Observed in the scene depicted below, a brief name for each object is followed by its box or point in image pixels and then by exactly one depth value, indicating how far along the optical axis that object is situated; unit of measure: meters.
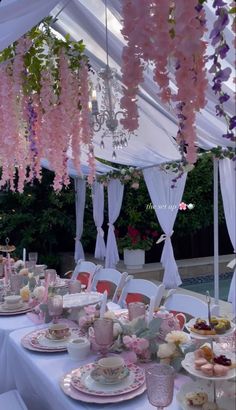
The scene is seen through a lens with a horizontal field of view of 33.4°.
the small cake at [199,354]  1.53
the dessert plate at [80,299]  2.61
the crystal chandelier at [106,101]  3.08
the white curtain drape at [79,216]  8.36
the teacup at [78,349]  2.01
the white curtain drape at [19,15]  1.79
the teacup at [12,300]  3.04
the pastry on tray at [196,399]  1.41
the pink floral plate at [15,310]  2.91
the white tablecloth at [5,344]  2.44
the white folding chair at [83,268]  4.66
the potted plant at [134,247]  7.80
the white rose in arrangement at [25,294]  3.18
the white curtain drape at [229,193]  4.38
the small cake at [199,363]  1.46
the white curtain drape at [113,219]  7.43
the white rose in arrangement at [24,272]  3.74
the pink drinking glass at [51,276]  3.26
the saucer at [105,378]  1.70
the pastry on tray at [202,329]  1.75
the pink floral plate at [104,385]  1.63
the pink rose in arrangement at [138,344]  1.93
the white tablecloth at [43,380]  1.58
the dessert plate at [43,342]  2.14
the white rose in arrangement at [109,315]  2.24
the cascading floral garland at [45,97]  2.76
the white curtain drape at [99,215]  7.97
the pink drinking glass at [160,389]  1.43
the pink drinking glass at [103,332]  1.95
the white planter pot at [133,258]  7.80
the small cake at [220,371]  1.39
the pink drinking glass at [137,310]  2.30
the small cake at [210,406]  1.37
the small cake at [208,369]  1.40
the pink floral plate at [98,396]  1.57
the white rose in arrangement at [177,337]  1.84
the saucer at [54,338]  2.24
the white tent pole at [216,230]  4.88
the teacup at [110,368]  1.70
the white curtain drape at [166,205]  6.16
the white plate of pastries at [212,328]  1.75
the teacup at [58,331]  2.26
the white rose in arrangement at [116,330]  2.07
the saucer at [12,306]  2.99
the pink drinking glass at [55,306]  2.53
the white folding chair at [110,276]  3.80
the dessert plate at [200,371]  1.39
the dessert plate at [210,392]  1.38
